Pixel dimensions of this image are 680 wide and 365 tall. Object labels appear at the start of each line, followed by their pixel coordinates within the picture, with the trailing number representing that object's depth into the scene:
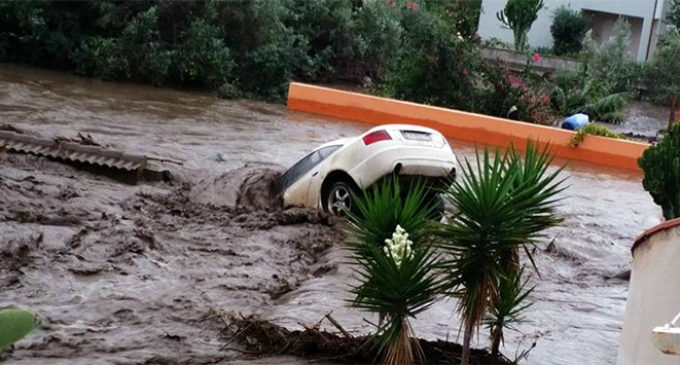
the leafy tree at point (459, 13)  30.76
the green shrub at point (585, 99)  30.81
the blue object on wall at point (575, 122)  25.62
